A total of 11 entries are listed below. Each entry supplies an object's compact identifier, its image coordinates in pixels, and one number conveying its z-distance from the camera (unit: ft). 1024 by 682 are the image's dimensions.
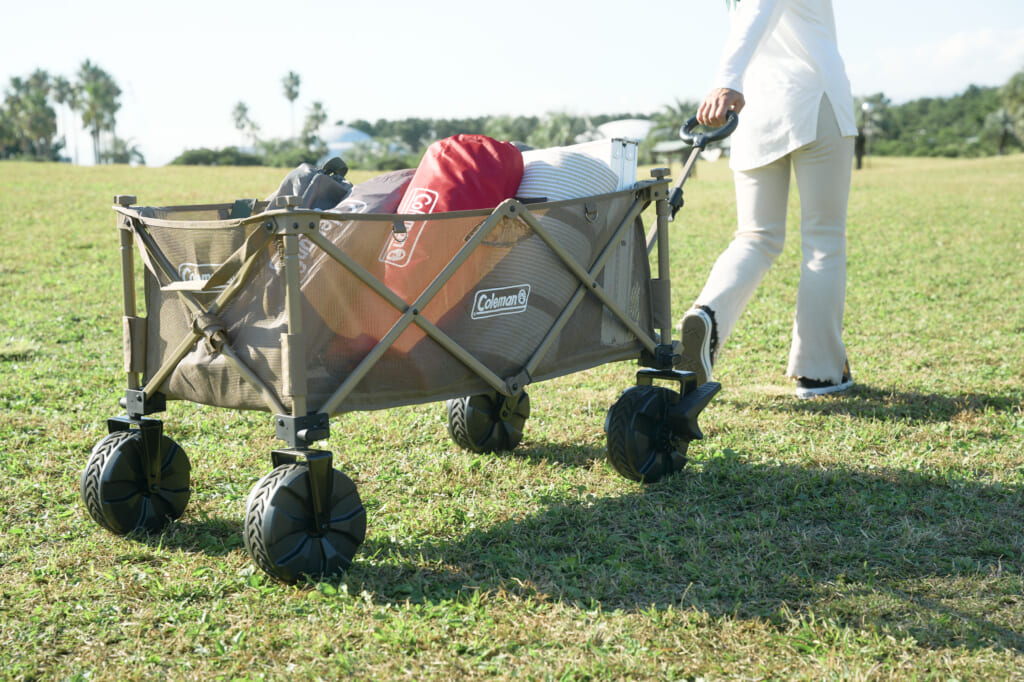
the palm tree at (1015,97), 252.42
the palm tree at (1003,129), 253.65
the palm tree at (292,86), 367.64
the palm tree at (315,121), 336.45
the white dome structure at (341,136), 390.38
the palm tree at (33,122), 296.10
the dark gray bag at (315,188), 10.66
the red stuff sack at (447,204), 9.75
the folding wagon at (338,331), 9.09
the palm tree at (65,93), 325.01
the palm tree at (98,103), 309.63
